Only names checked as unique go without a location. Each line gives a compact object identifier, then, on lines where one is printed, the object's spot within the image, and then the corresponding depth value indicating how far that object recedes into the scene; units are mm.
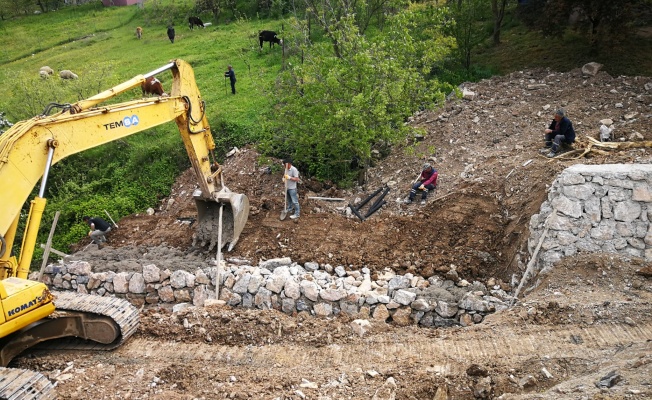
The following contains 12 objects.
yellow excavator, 6621
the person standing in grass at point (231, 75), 17750
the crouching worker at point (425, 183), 10961
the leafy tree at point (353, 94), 10977
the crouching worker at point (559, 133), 10516
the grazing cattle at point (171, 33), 24219
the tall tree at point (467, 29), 16391
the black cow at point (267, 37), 20992
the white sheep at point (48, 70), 22409
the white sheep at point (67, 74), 21250
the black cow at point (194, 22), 25734
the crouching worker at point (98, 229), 11898
